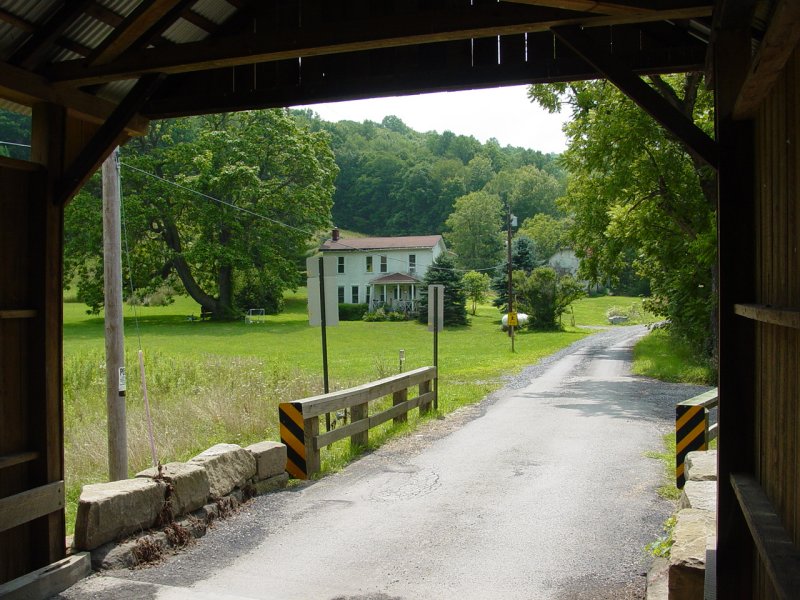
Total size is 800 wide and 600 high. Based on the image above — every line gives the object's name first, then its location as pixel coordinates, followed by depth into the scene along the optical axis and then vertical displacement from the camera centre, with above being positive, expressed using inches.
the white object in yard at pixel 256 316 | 2082.8 -56.3
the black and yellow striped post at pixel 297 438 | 366.9 -69.7
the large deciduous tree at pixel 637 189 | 878.4 +125.1
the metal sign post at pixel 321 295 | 476.1 +0.3
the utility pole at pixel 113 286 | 367.2 +5.7
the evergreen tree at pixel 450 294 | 2251.4 +0.2
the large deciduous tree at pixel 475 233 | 4067.4 +328.9
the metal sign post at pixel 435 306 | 647.1 -9.9
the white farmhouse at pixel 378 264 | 2753.4 +113.7
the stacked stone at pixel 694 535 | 178.4 -65.2
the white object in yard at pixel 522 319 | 2073.5 -70.1
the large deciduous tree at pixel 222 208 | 1978.3 +238.6
